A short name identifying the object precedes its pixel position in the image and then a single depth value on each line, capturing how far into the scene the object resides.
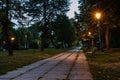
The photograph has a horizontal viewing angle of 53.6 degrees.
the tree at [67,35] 41.70
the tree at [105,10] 8.05
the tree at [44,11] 24.32
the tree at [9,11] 13.89
